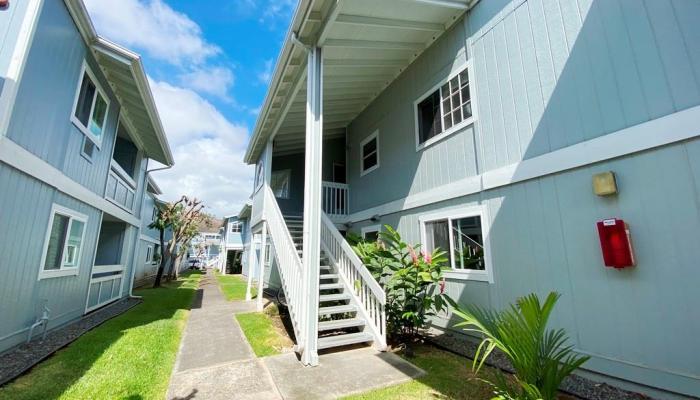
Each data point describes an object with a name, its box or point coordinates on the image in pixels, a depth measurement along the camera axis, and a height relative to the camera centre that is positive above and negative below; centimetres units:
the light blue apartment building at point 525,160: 338 +151
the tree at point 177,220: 1675 +230
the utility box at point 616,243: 356 +16
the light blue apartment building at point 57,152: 452 +211
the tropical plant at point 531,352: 281 -90
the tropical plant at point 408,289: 533 -55
